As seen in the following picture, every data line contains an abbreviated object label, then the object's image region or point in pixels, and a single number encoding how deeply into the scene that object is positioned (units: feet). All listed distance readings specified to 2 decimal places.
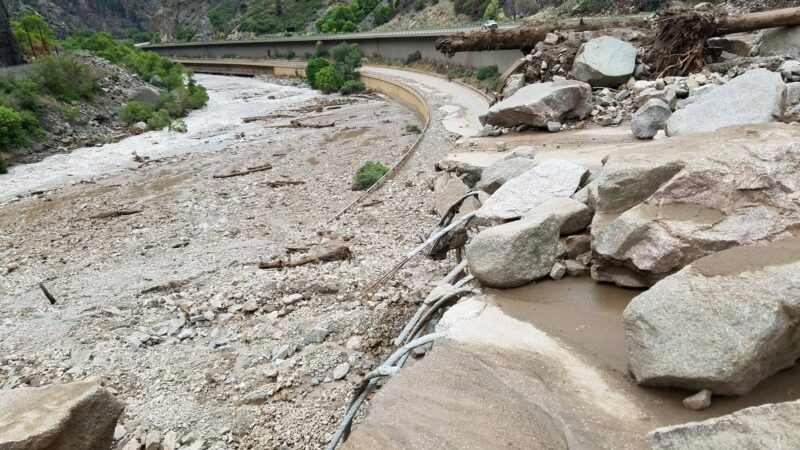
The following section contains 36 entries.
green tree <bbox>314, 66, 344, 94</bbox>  120.78
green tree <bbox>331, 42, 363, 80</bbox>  123.95
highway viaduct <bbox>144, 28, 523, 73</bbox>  89.39
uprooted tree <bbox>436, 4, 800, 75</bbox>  35.24
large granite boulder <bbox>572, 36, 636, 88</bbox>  37.04
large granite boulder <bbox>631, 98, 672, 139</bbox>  26.37
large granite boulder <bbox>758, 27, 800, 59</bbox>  33.71
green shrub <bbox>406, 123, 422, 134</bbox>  66.13
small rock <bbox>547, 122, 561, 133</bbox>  33.94
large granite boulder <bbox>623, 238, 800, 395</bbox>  8.80
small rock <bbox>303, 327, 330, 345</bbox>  20.72
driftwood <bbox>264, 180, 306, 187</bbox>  48.47
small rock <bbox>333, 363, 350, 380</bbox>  18.44
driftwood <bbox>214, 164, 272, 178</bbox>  54.24
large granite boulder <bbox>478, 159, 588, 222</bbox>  18.42
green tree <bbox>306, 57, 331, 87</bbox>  132.26
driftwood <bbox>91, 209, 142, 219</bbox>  44.27
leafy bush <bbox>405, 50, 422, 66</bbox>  123.38
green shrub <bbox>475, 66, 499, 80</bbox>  80.74
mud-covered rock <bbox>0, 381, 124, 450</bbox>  14.39
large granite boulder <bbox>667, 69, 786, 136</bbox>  19.11
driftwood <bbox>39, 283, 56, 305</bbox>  28.53
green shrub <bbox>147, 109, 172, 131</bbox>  85.07
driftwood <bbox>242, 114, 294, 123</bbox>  92.32
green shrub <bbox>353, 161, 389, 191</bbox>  43.21
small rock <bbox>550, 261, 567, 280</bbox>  15.56
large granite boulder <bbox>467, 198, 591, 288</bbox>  15.17
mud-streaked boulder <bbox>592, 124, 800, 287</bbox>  12.53
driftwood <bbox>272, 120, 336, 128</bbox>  80.06
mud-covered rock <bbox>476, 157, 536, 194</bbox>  23.02
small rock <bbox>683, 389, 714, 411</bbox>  9.37
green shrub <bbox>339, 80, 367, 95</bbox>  114.93
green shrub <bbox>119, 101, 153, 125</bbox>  87.30
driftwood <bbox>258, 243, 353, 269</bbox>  28.02
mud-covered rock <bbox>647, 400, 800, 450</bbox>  6.79
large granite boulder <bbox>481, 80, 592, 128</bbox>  34.19
